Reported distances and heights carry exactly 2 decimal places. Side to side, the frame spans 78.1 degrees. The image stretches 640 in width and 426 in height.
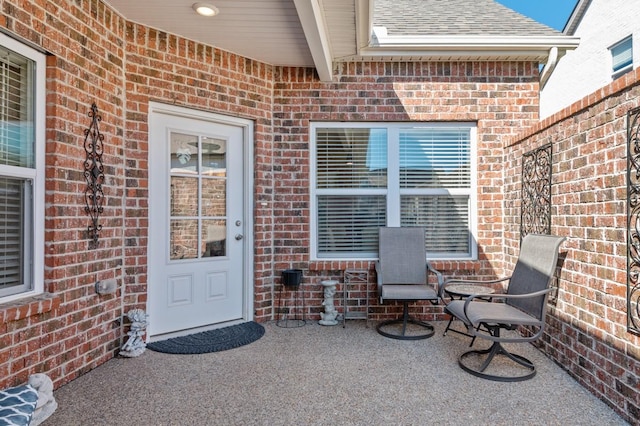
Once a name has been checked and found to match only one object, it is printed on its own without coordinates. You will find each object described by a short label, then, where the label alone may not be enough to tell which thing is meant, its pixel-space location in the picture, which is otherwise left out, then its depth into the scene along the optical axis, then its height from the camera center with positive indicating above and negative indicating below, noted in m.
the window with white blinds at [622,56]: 7.74 +3.21
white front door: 3.65 -0.07
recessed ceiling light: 3.10 +1.64
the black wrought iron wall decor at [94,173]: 2.96 +0.31
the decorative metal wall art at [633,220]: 2.22 -0.03
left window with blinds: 2.42 +0.28
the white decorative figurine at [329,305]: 4.20 -0.97
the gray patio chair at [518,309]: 2.84 -0.73
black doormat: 3.41 -1.16
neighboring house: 7.73 +3.55
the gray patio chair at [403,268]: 3.96 -0.56
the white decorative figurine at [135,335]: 3.26 -1.02
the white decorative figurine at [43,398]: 2.23 -1.08
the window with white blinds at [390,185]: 4.47 +0.34
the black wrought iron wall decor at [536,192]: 3.34 +0.21
